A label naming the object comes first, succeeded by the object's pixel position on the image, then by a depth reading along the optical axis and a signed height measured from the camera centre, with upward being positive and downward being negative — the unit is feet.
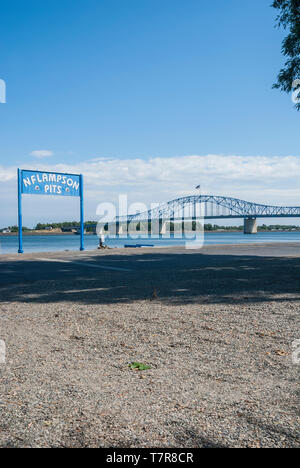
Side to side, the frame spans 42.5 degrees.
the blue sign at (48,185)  71.56 +8.53
